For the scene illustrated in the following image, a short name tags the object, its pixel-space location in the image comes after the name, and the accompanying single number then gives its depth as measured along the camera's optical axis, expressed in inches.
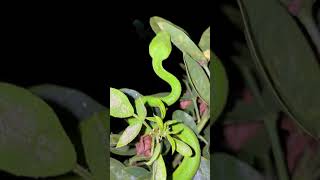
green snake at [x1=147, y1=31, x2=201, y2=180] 18.7
